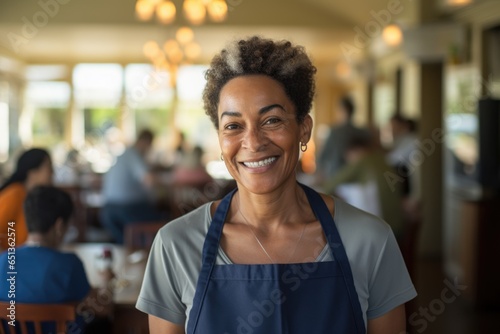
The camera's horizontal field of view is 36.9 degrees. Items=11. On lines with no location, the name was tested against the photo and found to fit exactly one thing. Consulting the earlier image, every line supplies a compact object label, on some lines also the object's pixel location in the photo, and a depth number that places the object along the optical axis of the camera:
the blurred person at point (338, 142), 8.07
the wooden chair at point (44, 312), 2.61
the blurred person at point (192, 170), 9.45
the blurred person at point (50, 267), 2.80
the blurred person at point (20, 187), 3.76
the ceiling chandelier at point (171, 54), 10.84
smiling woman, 1.64
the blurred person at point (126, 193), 7.11
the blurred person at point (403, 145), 7.64
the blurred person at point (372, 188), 5.06
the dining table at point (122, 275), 3.10
